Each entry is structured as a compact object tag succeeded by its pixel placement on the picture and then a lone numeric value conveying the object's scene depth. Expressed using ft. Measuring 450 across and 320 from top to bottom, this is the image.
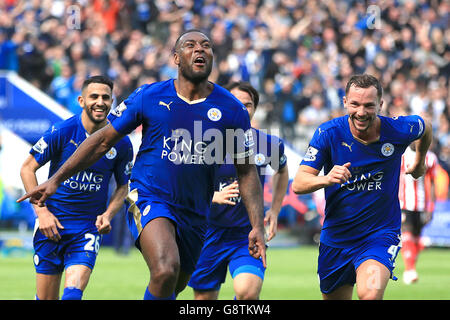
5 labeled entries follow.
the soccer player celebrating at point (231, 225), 58.85
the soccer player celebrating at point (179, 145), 44.75
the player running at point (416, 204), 98.17
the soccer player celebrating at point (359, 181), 48.57
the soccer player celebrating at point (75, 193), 54.70
